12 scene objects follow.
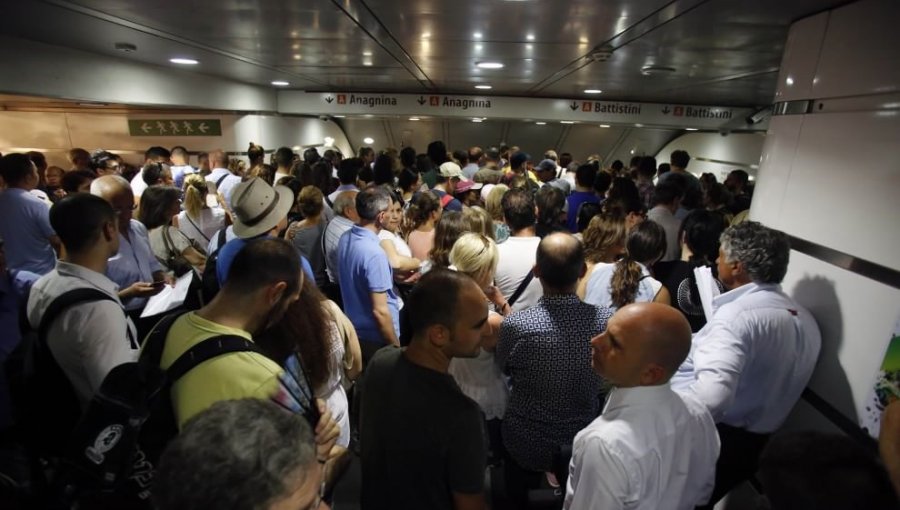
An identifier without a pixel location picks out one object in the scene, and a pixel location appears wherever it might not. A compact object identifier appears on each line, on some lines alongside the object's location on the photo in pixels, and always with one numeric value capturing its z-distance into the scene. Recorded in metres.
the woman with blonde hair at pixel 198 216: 4.16
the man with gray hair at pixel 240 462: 0.74
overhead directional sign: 9.03
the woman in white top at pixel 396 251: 3.43
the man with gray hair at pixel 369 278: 2.92
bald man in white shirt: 1.35
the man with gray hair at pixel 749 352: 1.90
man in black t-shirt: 1.40
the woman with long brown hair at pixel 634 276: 2.58
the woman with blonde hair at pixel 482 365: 2.31
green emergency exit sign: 7.97
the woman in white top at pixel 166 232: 3.34
